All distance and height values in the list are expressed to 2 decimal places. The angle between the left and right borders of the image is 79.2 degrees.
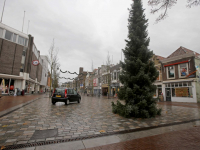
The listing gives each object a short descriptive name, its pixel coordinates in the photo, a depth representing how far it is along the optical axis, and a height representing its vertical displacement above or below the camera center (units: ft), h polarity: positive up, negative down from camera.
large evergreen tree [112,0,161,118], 21.11 +3.00
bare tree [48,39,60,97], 72.79 +15.75
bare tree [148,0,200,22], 14.16 +10.29
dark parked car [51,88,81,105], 37.78 -2.25
